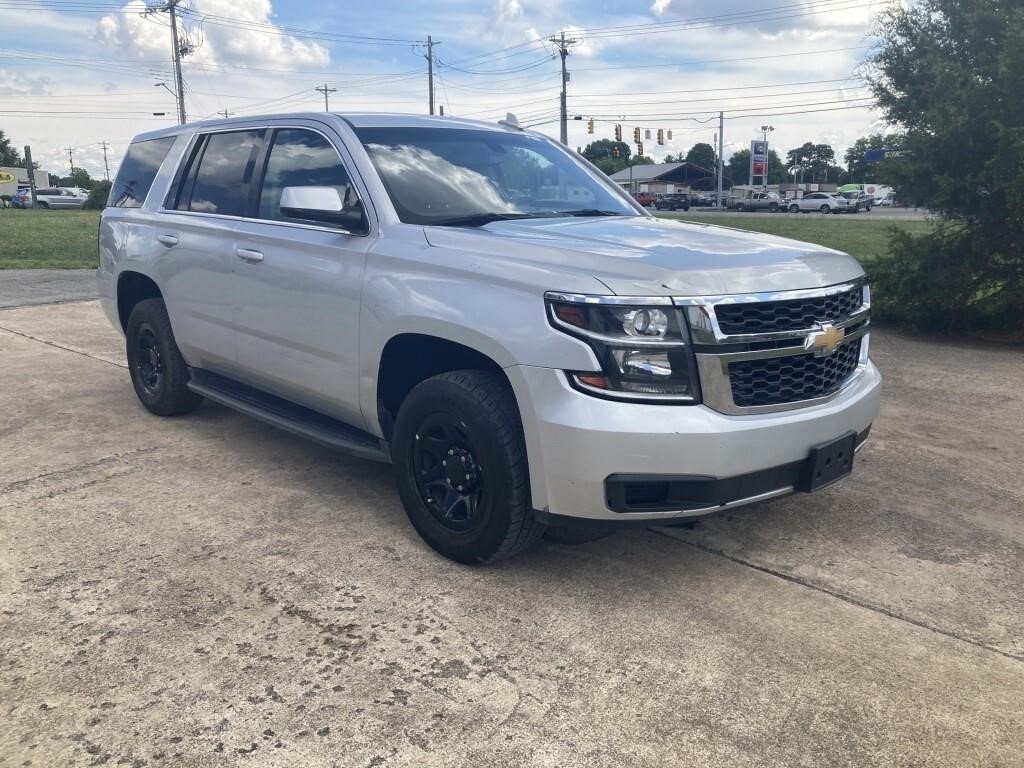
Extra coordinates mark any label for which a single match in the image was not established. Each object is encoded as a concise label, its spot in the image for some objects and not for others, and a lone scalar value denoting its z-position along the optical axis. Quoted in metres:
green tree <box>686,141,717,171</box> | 121.69
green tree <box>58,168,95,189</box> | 122.62
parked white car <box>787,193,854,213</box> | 54.59
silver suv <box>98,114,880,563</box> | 3.06
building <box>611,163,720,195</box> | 85.31
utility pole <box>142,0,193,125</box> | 55.94
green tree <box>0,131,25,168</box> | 98.81
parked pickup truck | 60.91
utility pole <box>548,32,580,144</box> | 58.66
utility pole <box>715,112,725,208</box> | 65.47
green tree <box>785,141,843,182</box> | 132.88
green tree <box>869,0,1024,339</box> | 8.10
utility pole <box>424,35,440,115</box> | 60.44
